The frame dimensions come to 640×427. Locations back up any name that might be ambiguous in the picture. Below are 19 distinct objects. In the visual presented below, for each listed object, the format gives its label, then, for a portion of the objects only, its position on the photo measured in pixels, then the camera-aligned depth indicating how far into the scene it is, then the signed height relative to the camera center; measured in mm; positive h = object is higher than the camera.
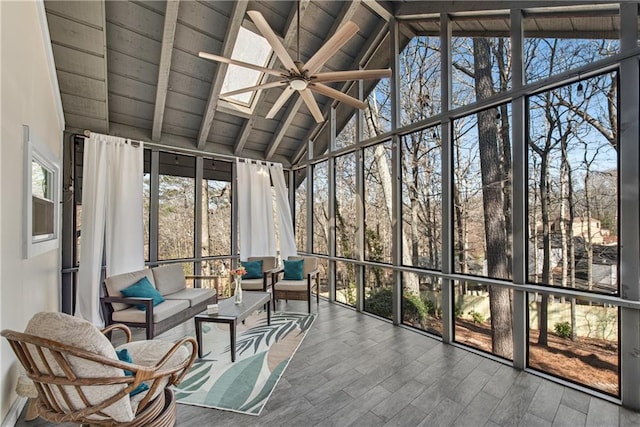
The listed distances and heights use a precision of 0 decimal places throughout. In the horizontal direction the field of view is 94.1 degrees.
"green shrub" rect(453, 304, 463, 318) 3748 -1188
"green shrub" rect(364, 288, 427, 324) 4238 -1347
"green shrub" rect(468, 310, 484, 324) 3556 -1200
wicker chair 1545 -825
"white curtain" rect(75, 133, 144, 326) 4258 +100
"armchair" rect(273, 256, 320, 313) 4863 -1150
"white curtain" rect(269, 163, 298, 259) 6414 +41
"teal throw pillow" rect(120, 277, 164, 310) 3705 -900
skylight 4406 +2509
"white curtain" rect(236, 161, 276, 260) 6023 +168
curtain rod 4923 +1288
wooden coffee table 3213 -1089
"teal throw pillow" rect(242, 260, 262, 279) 5410 -922
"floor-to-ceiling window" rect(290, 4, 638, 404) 2705 +338
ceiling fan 2424 +1361
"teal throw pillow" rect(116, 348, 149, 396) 1878 -961
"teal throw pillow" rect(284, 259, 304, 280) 5332 -919
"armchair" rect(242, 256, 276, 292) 5067 -1079
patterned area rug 2553 -1534
